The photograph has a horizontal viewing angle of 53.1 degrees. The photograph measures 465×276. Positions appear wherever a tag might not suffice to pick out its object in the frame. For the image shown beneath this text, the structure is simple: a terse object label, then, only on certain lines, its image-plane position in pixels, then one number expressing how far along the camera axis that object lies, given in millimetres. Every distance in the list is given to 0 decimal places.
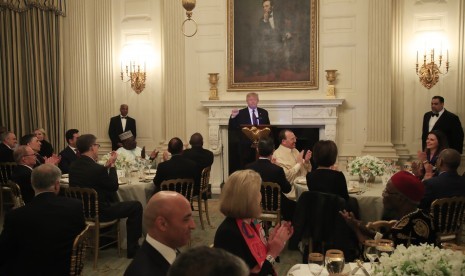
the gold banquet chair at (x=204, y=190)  6613
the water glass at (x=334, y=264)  2338
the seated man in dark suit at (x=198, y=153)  6840
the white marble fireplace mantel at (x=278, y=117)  8625
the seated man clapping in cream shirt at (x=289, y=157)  6098
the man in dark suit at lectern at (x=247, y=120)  8266
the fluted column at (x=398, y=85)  8531
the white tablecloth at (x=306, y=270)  2502
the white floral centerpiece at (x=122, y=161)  6129
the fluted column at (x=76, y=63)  9898
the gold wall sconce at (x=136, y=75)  9625
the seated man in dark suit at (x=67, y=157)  6926
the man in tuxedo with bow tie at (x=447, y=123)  7781
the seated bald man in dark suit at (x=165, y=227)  2047
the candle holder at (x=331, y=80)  8594
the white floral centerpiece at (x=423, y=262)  1891
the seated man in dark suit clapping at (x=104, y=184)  5129
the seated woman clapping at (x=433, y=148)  5547
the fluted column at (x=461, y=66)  8148
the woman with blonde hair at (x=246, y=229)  2686
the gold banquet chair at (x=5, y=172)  6980
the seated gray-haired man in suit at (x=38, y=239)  3250
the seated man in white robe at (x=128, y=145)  7301
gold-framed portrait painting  8791
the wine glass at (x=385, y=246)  2428
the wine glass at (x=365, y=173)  5273
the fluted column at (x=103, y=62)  9766
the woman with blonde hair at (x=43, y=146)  8005
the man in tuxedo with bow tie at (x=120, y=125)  9562
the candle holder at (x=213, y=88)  9141
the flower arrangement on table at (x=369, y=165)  5273
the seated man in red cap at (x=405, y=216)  2904
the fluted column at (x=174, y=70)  9305
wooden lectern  6613
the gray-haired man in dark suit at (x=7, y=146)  7148
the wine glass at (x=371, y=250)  2438
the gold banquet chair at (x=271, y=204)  5340
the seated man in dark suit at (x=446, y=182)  4439
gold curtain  9438
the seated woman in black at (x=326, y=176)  4391
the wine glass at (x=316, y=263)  2414
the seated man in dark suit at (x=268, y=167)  5230
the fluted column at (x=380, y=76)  8422
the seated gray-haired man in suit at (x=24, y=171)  5320
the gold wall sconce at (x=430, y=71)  8227
